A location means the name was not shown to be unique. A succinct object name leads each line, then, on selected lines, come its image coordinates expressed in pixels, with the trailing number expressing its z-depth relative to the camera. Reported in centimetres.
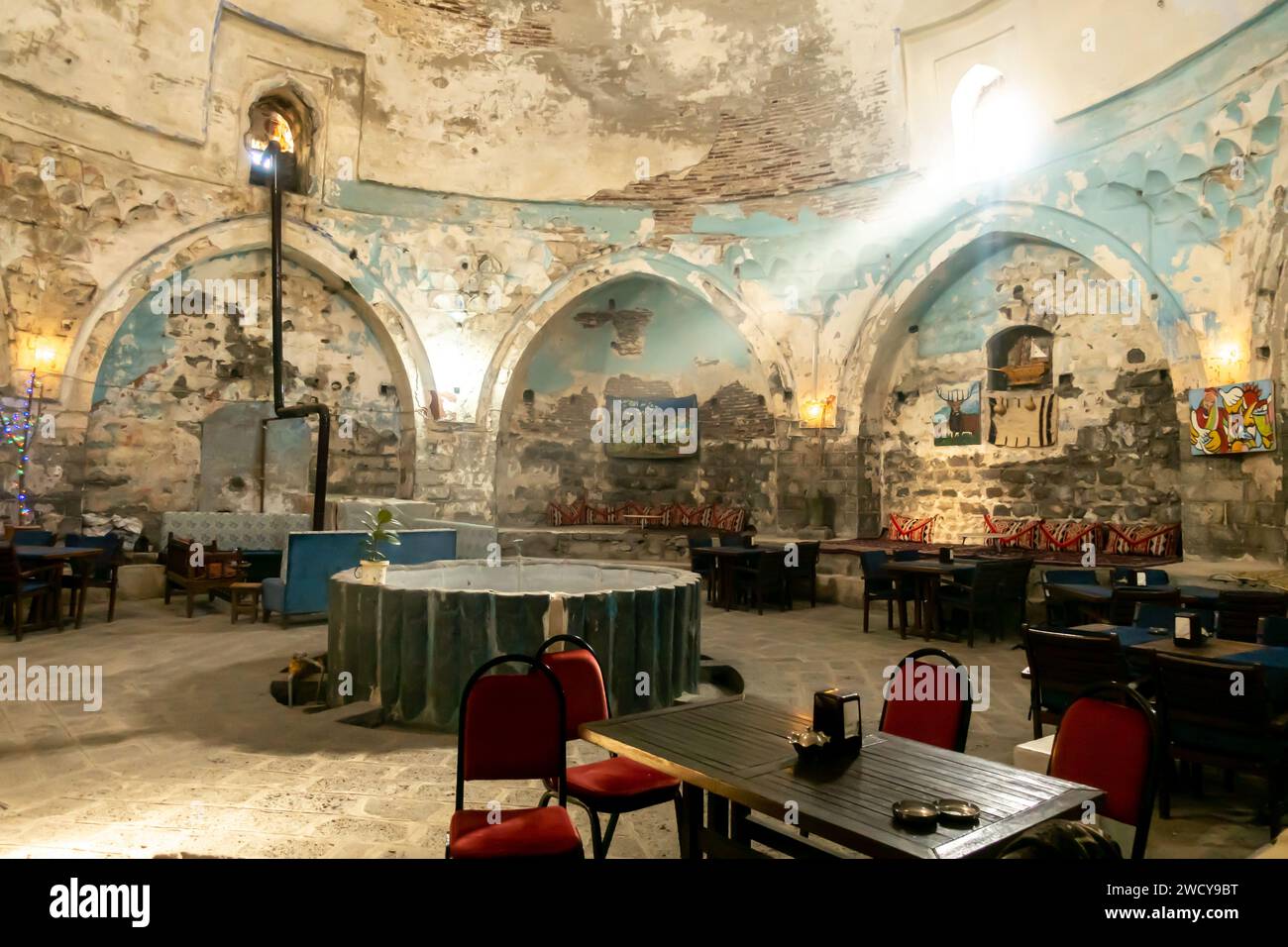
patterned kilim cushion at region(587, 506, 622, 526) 1436
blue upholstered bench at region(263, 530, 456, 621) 821
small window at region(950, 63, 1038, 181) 1036
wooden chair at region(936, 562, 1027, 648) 757
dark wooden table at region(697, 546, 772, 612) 997
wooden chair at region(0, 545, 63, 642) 700
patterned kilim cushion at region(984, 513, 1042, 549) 1075
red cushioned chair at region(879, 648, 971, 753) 285
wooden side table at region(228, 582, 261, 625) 846
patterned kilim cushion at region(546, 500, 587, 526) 1428
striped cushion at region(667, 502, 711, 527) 1408
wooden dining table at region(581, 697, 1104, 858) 191
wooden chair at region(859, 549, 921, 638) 852
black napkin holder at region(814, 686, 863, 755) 247
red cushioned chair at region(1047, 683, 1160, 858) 225
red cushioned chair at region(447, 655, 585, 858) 267
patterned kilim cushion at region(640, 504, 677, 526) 1427
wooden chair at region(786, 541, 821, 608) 1028
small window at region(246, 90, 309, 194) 1187
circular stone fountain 491
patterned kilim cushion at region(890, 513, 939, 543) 1209
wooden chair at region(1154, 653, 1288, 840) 339
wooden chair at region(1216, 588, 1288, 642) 520
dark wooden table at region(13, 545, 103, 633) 739
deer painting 1175
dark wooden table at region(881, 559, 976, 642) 782
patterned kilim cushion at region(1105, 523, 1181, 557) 956
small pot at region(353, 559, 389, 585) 542
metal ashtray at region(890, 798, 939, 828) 188
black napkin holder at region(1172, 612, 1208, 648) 421
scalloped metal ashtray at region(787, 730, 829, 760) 239
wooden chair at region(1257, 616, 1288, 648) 444
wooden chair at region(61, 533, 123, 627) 804
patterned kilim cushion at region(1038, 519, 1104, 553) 1025
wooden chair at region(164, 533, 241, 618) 887
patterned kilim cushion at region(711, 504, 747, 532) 1369
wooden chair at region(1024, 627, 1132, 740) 381
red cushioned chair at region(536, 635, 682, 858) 282
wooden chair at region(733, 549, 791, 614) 969
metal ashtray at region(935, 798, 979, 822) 194
